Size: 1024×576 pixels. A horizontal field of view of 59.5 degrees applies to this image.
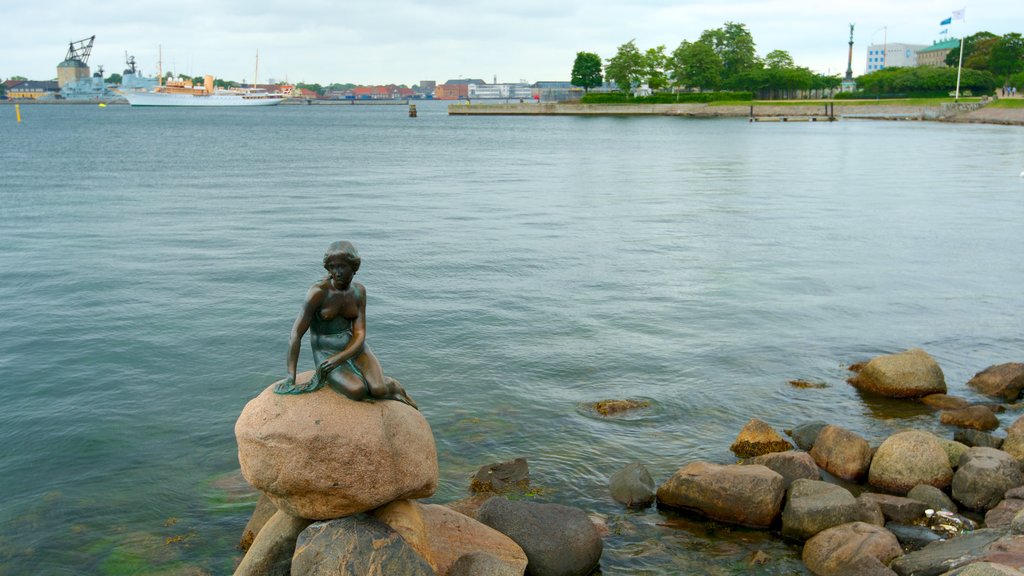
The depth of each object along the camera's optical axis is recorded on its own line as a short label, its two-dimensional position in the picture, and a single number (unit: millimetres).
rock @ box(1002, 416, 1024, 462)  14242
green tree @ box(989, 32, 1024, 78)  154000
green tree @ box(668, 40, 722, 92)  192875
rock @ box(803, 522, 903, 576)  11047
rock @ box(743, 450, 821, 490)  13436
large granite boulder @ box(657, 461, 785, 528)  12570
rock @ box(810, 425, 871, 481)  14094
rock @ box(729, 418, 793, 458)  15219
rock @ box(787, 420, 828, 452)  15383
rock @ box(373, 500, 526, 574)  10188
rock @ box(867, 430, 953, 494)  13453
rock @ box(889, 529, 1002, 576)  10359
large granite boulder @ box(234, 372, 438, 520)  9492
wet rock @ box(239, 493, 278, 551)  12109
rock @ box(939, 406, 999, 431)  16156
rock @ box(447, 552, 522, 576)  10172
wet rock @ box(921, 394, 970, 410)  17391
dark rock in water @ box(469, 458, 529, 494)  14094
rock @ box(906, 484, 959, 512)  12750
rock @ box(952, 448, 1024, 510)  12922
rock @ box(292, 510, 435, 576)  9531
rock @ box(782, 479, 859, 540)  12086
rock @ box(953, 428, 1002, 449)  14914
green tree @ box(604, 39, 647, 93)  197625
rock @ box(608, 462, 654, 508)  13492
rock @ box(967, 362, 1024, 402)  18109
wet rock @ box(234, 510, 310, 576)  10305
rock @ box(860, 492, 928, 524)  12461
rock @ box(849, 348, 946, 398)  17938
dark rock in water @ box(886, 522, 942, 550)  11774
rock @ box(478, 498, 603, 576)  11242
